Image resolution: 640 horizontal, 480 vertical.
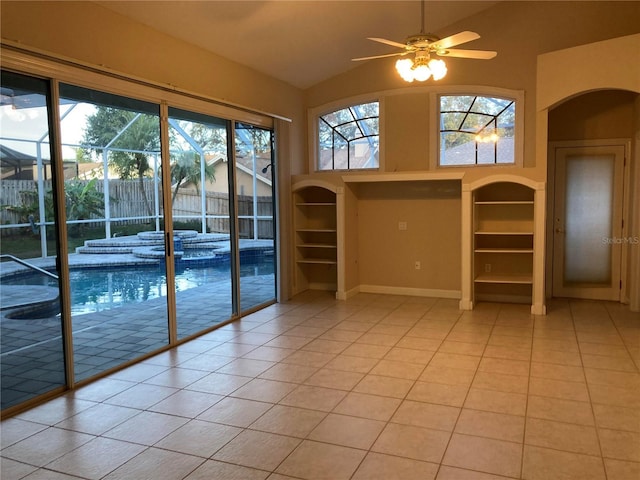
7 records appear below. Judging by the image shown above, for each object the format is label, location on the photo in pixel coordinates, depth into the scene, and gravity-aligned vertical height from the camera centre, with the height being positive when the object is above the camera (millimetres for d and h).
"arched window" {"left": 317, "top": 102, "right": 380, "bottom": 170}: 7094 +1076
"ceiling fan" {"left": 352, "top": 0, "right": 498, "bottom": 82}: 3826 +1237
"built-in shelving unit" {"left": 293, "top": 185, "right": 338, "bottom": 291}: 7316 -383
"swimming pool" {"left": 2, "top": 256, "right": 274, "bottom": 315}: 3928 -639
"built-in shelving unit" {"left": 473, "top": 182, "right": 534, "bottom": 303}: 6344 -422
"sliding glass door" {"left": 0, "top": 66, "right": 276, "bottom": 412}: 3523 -106
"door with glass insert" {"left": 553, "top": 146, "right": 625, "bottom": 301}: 6477 -182
